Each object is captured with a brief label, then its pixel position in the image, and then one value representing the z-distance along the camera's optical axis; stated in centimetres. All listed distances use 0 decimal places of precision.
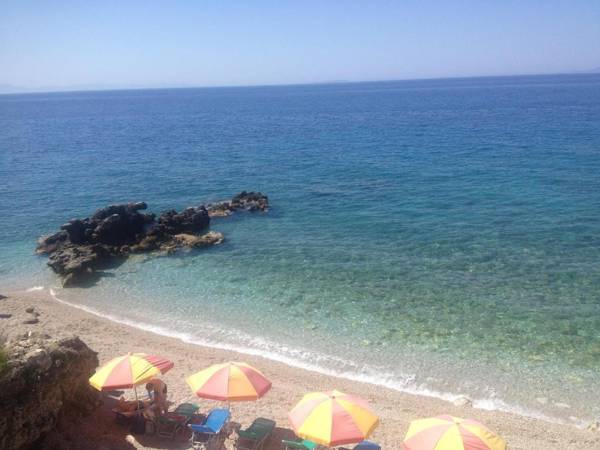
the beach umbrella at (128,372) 1343
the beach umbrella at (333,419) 1166
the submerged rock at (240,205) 4009
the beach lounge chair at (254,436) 1354
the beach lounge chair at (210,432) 1323
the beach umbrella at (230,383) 1319
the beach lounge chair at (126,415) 1412
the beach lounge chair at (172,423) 1395
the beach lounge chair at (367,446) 1323
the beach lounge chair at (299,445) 1322
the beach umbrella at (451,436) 1117
